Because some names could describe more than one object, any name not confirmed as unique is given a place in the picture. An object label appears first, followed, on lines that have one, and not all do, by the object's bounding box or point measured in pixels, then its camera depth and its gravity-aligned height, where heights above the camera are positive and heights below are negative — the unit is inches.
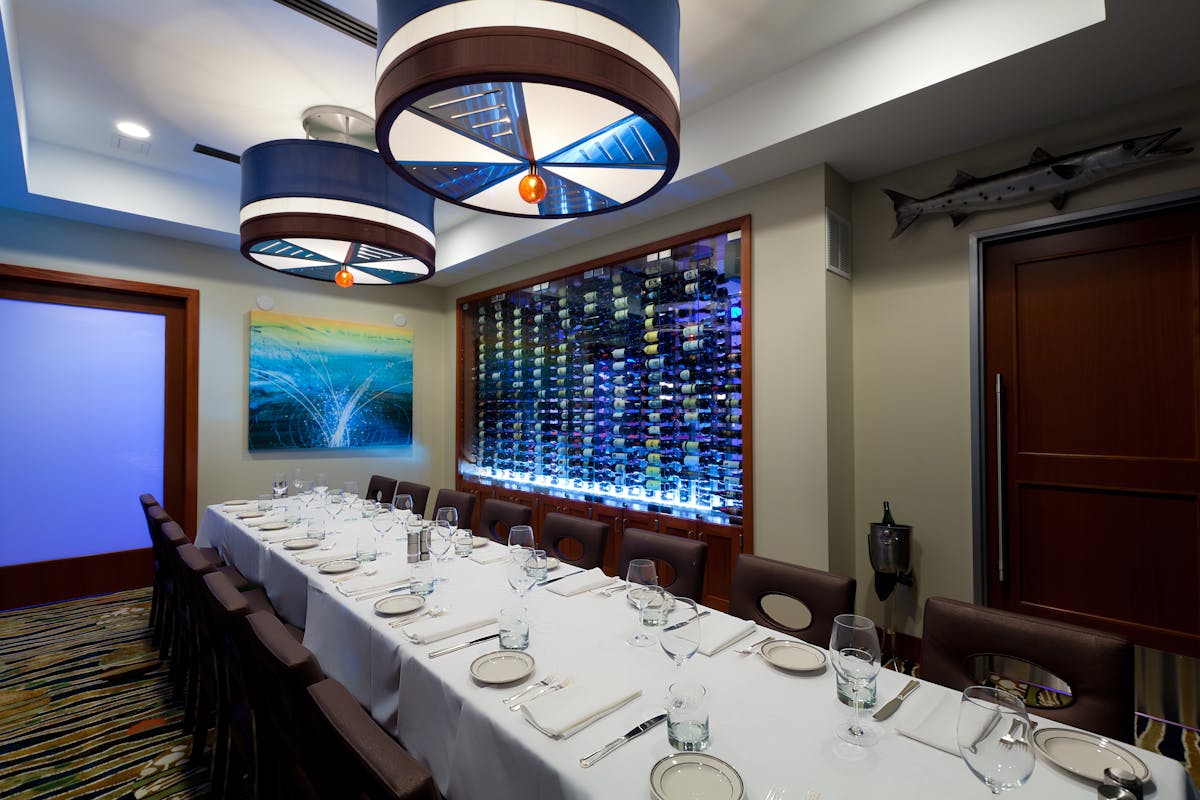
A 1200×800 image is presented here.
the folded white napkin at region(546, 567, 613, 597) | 76.5 -25.8
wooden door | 92.3 -4.1
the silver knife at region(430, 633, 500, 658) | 56.7 -25.7
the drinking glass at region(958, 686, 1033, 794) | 32.7 -20.6
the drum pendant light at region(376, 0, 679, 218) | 51.6 +33.4
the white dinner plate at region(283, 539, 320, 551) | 100.7 -25.4
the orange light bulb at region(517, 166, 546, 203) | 73.0 +29.0
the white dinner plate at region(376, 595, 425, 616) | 68.0 -25.2
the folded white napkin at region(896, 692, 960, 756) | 41.2 -25.4
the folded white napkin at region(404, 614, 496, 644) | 60.7 -25.6
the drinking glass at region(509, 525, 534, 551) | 84.6 -20.3
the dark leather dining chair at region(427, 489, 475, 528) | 128.8 -23.7
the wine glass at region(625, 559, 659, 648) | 62.4 -19.5
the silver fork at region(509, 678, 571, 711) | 46.7 -25.4
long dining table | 37.6 -25.8
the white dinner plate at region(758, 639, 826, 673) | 52.9 -25.3
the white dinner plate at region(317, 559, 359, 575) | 85.6 -25.4
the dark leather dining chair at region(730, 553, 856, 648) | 68.9 -24.8
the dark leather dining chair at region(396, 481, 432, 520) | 147.4 -24.3
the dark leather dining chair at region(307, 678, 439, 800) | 31.7 -21.6
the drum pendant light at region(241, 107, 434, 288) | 95.4 +37.0
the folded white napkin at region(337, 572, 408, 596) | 77.1 -25.6
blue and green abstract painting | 186.4 +8.5
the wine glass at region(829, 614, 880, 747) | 41.9 -19.9
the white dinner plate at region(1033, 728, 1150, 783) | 37.3 -25.1
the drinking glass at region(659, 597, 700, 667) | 48.6 -20.8
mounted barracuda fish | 92.0 +41.6
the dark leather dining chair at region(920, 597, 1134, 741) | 48.9 -24.5
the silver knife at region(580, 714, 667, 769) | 39.4 -25.5
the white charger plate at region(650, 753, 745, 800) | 35.9 -25.3
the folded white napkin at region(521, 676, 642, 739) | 43.5 -25.3
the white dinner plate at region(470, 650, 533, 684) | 51.2 -25.4
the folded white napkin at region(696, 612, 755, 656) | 58.5 -25.6
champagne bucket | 111.7 -29.5
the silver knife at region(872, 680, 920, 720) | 45.2 -25.6
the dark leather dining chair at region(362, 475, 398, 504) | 165.2 -25.1
